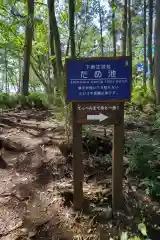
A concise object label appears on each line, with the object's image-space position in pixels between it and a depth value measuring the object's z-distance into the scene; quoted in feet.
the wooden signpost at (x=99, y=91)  9.54
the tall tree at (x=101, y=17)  46.55
